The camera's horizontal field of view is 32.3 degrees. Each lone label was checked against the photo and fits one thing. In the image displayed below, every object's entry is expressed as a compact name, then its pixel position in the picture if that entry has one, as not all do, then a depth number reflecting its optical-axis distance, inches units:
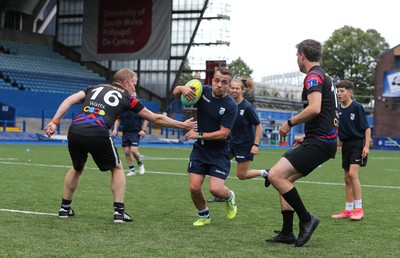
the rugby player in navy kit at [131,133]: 638.5
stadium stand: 1772.9
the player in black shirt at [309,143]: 269.3
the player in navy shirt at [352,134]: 376.8
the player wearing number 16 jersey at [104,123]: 314.5
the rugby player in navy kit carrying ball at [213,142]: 320.2
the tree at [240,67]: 4001.0
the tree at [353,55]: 3412.9
